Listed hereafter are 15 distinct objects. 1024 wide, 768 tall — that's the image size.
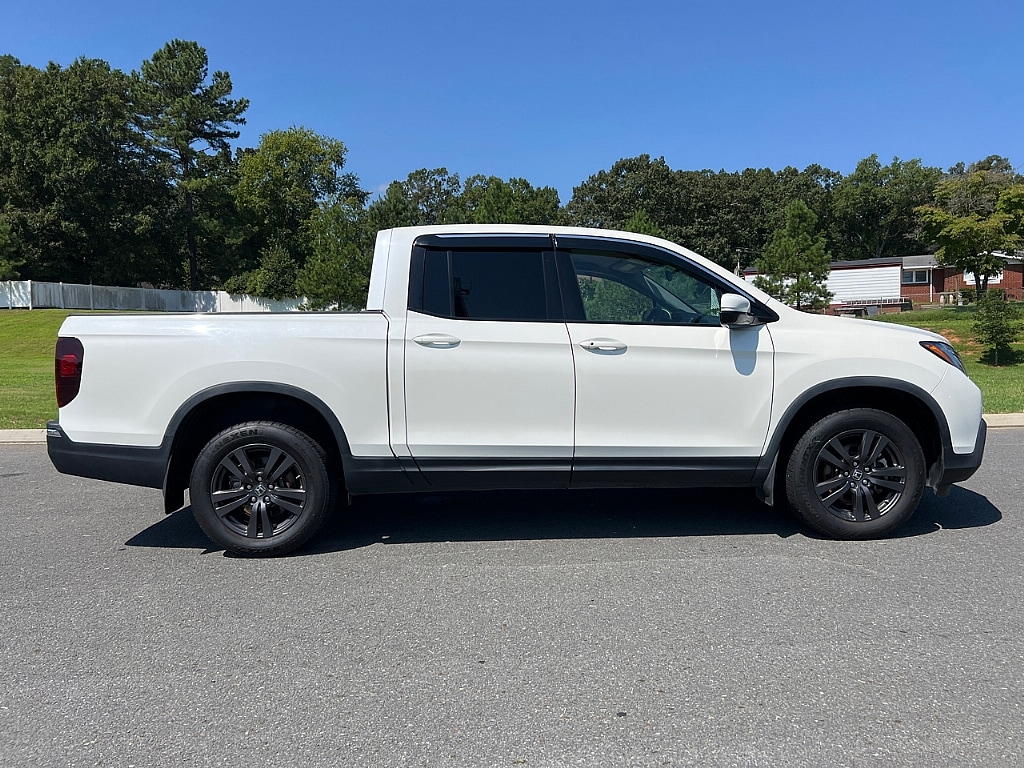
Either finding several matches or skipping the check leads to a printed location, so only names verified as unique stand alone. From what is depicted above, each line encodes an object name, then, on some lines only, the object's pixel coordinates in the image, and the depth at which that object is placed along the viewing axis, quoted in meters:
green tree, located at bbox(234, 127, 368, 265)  66.00
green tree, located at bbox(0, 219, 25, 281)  42.81
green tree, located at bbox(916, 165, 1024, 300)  34.34
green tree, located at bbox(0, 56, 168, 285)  49.59
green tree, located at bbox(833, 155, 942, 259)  77.25
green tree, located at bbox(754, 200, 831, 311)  28.20
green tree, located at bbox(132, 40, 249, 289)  59.62
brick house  46.75
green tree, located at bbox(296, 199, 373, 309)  28.66
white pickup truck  4.33
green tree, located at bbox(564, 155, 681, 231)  70.44
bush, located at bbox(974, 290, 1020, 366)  19.58
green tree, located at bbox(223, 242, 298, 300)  59.47
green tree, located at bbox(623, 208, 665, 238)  23.11
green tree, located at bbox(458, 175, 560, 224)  23.44
